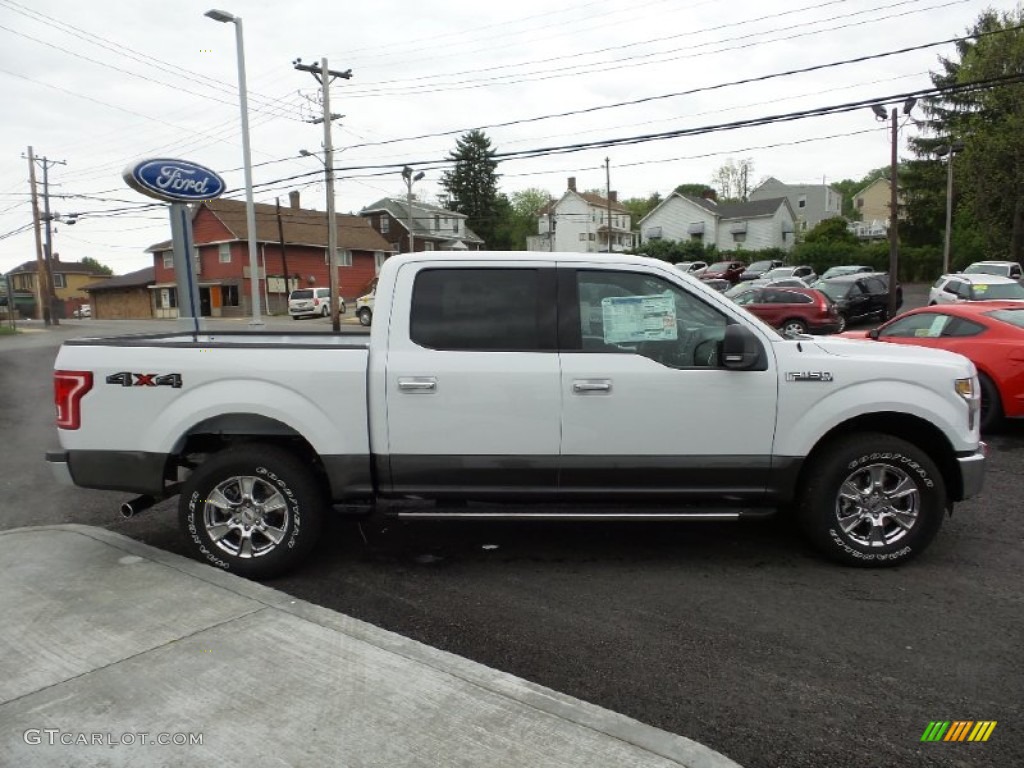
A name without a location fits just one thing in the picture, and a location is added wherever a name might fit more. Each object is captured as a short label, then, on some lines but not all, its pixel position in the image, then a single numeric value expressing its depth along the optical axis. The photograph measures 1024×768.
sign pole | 8.07
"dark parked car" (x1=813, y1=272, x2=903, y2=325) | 22.05
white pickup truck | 4.21
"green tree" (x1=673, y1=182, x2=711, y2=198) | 86.29
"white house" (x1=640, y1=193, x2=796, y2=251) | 66.44
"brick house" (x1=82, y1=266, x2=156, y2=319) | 58.19
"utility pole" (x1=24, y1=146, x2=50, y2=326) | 43.41
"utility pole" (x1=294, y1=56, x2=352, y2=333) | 27.77
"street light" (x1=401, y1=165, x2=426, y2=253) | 35.25
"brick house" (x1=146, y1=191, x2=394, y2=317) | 48.75
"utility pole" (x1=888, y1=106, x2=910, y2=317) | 23.62
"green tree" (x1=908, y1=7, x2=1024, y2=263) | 36.22
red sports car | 7.64
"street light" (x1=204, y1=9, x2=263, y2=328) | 21.95
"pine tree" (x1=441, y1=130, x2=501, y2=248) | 74.31
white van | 39.72
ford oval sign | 8.09
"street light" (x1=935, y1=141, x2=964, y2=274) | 35.45
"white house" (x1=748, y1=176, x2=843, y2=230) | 83.44
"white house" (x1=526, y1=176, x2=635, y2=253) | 82.81
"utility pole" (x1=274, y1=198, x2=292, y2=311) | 46.75
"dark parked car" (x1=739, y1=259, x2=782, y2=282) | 40.34
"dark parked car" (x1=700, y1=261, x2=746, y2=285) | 40.16
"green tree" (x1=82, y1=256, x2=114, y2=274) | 110.38
